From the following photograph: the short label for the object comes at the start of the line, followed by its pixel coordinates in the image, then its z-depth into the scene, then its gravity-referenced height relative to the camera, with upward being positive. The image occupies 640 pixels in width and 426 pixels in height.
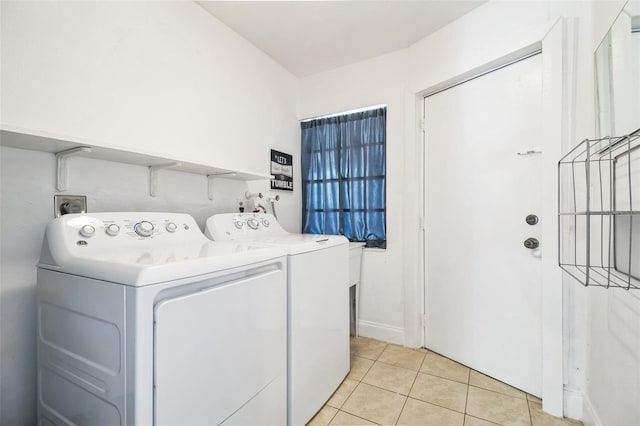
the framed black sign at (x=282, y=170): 2.50 +0.38
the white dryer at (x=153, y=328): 0.80 -0.40
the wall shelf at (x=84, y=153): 1.01 +0.27
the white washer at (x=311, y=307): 1.37 -0.54
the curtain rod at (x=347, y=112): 2.50 +0.94
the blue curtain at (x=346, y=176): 2.47 +0.33
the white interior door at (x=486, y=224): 1.70 -0.10
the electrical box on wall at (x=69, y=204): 1.24 +0.04
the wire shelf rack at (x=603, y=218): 1.01 -0.04
